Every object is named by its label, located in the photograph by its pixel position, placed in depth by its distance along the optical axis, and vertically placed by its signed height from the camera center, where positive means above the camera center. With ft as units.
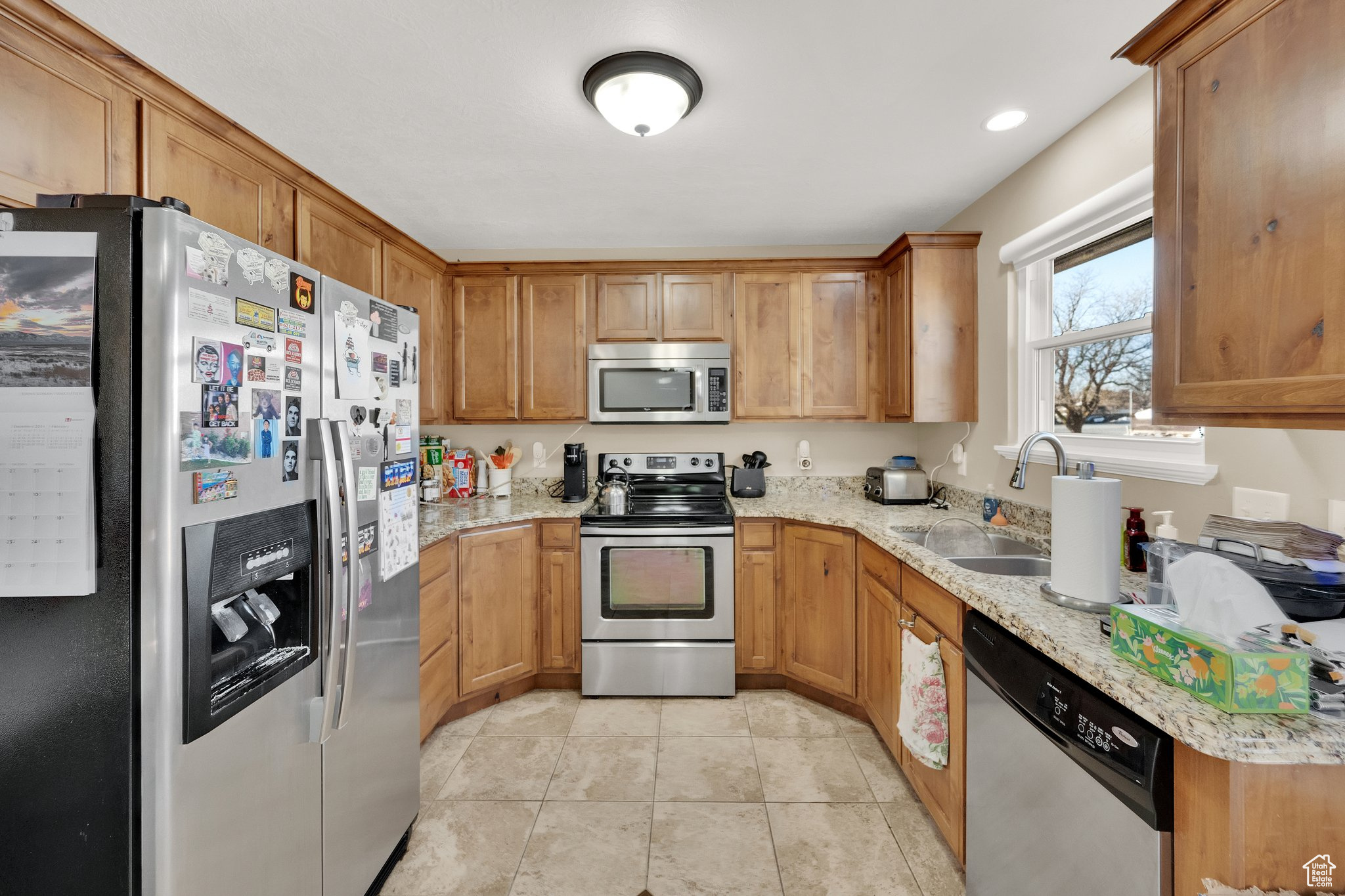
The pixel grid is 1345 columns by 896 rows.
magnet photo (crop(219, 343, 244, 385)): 3.51 +0.55
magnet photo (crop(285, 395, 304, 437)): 4.06 +0.24
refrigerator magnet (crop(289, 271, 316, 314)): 4.13 +1.20
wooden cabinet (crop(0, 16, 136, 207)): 4.04 +2.60
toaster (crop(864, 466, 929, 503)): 9.63 -0.67
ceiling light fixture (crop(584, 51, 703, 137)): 5.16 +3.53
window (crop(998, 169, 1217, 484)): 5.77 +1.35
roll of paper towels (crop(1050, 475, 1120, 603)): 4.16 -0.68
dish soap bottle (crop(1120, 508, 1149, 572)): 5.26 -0.90
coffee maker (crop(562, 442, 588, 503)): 10.39 -0.44
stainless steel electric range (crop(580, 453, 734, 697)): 9.07 -2.59
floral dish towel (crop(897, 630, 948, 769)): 5.63 -2.73
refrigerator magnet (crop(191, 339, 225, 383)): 3.33 +0.55
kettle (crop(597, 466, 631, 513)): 9.46 -0.83
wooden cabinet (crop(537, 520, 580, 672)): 9.32 -2.50
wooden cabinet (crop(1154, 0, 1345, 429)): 2.94 +1.38
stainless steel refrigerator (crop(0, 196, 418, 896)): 3.18 -1.02
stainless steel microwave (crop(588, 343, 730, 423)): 10.28 +1.30
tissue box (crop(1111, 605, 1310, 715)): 2.77 -1.18
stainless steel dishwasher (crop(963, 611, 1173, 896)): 3.08 -2.25
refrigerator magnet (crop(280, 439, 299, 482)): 4.01 -0.08
